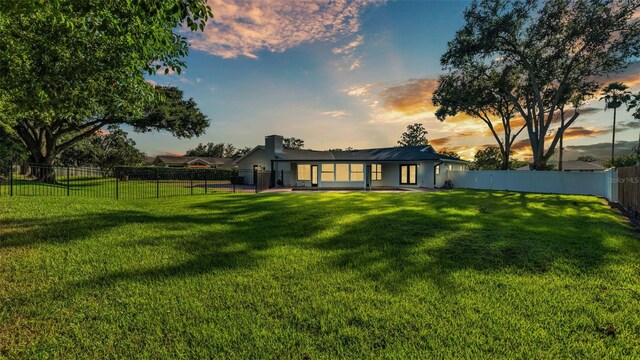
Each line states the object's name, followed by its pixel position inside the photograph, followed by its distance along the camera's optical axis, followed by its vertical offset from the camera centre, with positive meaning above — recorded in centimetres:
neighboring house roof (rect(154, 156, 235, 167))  6711 +361
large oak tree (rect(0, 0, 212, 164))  602 +333
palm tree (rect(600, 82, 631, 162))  3359 +981
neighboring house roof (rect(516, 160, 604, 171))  5666 +169
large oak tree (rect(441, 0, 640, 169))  1928 +930
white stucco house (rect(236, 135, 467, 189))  2597 +57
